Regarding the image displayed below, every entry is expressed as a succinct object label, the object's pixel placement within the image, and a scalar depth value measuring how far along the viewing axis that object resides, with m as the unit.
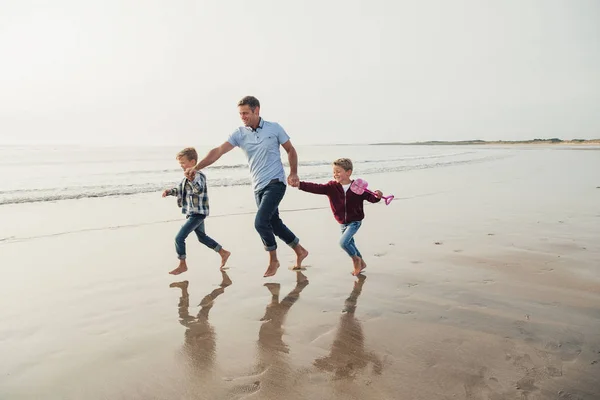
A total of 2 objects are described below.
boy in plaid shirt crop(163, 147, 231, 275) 5.52
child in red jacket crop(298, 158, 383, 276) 5.32
